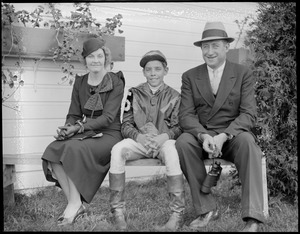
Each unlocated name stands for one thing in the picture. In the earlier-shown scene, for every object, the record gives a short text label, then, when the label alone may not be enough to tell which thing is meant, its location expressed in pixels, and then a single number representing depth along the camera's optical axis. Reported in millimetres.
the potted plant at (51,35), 4133
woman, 3469
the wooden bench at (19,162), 3531
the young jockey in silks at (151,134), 3348
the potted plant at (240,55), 4622
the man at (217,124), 3248
